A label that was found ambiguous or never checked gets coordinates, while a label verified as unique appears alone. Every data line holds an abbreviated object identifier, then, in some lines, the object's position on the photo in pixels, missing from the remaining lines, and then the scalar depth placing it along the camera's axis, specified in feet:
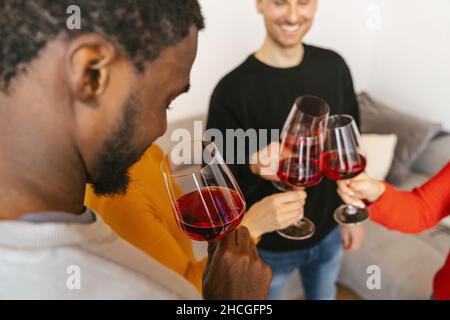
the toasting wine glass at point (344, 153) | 3.22
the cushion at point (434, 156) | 6.55
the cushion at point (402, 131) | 6.59
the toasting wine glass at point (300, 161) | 3.16
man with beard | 1.35
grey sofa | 5.21
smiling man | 3.75
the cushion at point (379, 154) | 6.30
